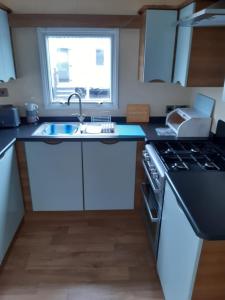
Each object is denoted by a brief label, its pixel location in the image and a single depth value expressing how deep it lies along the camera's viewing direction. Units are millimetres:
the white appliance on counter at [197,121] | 2037
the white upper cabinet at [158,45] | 1928
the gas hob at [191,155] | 1553
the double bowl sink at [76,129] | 2230
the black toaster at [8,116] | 2275
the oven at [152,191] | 1573
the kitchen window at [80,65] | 2311
